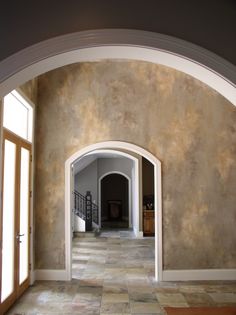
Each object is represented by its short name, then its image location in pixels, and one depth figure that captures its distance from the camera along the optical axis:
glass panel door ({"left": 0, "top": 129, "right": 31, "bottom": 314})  3.90
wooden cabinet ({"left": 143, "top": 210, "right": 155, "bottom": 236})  10.31
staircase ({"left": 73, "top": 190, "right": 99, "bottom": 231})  10.85
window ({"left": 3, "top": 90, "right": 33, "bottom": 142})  4.21
